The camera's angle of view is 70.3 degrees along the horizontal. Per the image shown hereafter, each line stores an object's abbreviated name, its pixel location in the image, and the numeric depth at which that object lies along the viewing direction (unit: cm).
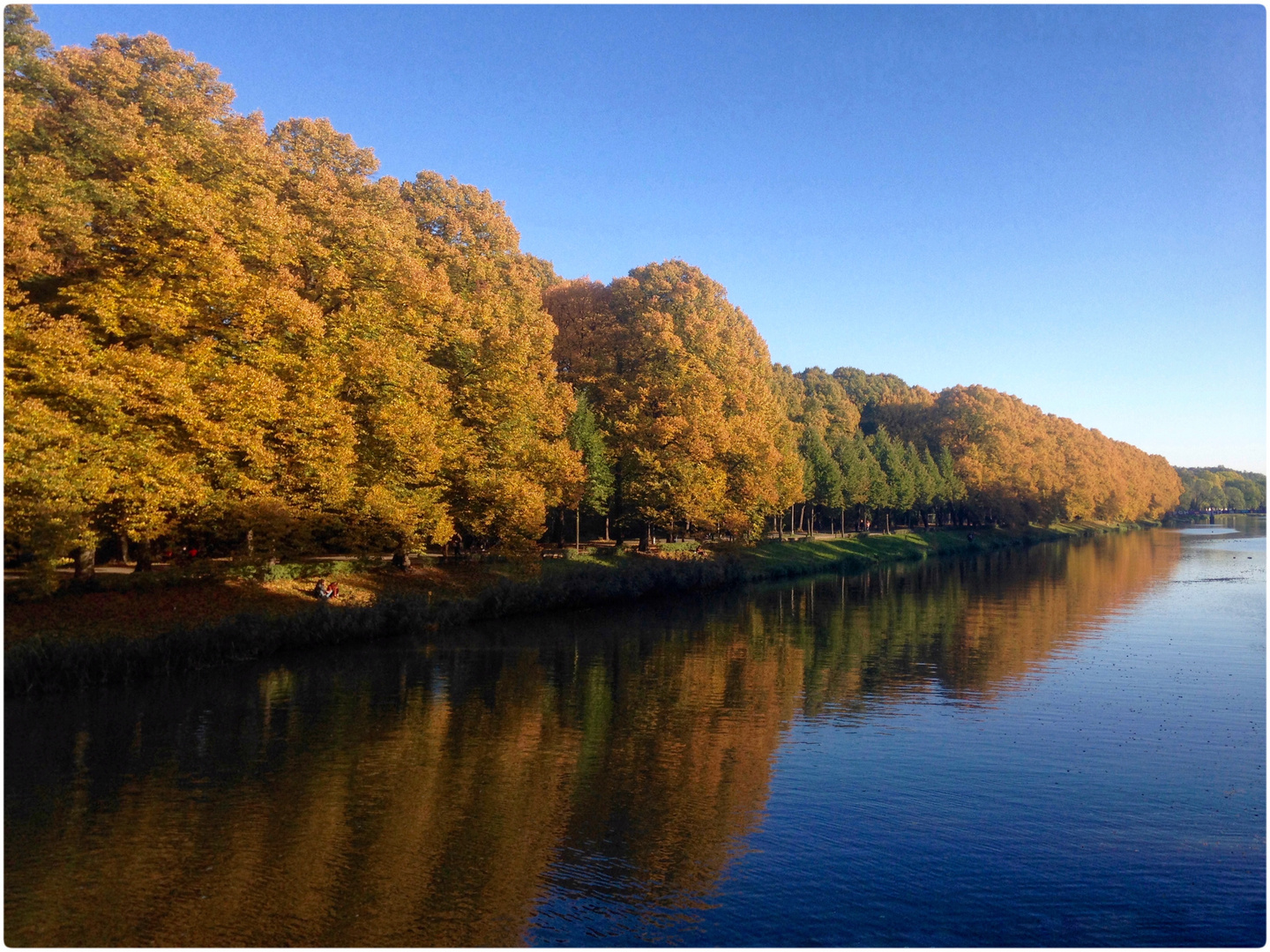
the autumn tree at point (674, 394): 5362
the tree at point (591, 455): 5281
